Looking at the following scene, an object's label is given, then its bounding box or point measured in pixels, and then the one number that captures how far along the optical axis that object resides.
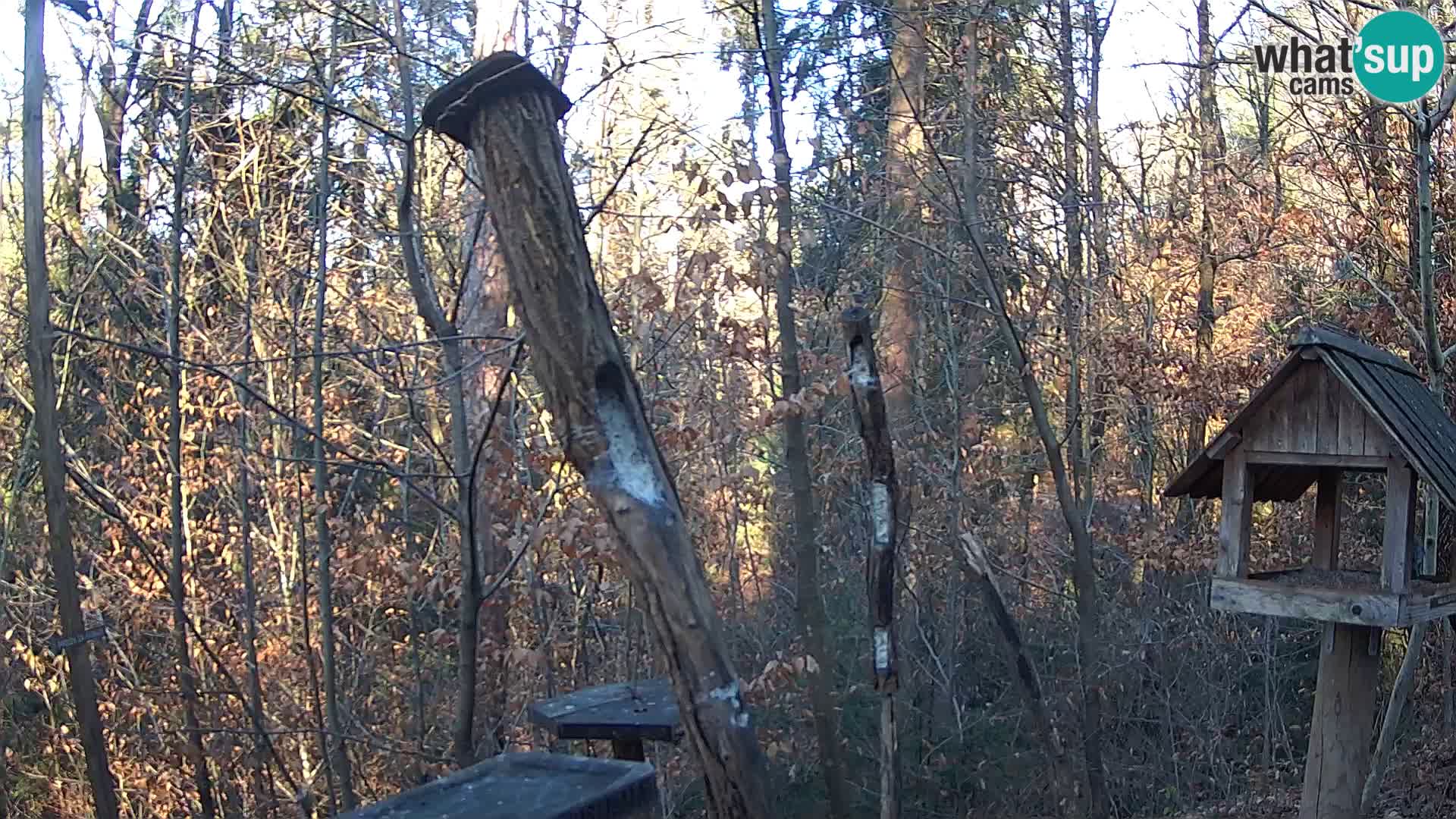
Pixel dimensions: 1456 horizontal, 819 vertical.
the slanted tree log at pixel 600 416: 3.44
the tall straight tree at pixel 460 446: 4.40
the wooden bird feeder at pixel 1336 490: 3.86
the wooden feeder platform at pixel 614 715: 4.21
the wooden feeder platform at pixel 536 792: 2.62
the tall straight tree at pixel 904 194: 7.86
